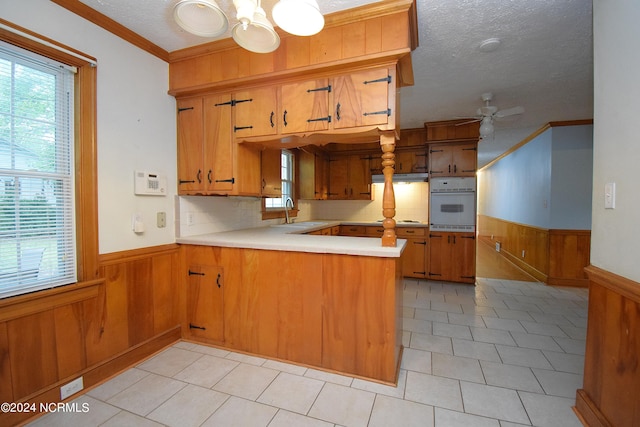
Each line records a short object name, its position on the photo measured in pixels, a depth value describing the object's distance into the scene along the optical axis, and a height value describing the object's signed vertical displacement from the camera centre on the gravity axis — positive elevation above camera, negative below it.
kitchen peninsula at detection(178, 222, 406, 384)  1.91 -0.72
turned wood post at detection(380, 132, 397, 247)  1.96 +0.12
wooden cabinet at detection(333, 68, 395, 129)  1.89 +0.77
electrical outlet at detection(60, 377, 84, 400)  1.73 -1.18
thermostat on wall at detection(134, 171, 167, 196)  2.19 +0.18
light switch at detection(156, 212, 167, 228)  2.37 -0.11
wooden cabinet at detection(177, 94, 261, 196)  2.40 +0.49
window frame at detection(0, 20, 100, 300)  1.83 +0.27
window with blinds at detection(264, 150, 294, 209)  4.27 +0.45
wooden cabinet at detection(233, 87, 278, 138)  2.23 +0.79
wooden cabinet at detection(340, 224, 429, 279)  4.49 -0.74
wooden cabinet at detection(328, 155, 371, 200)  5.09 +0.55
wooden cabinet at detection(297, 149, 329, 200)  4.73 +0.57
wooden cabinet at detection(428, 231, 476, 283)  4.27 -0.79
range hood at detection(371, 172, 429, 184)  4.55 +0.51
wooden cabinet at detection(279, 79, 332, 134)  2.05 +0.78
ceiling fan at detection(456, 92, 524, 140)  3.16 +1.11
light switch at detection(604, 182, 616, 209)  1.37 +0.07
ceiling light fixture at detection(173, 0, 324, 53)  1.31 +0.95
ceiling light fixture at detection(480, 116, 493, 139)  3.31 +0.98
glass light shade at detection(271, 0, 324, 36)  1.30 +0.93
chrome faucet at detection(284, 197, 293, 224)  4.23 -0.03
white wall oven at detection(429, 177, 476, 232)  4.25 +0.05
